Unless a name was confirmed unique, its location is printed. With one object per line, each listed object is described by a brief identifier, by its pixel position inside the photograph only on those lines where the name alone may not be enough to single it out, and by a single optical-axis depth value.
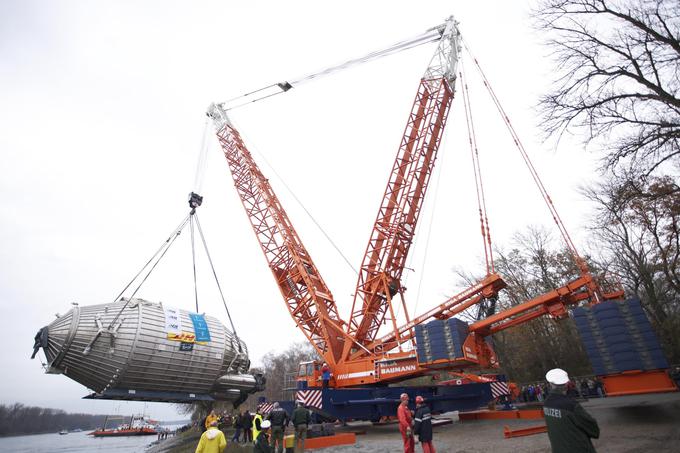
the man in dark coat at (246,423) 13.10
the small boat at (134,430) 49.72
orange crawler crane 12.36
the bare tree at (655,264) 17.77
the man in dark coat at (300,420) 8.40
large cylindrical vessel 10.30
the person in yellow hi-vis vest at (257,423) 6.63
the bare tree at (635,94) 7.46
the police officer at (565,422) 2.98
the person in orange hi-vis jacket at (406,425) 6.33
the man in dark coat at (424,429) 5.99
